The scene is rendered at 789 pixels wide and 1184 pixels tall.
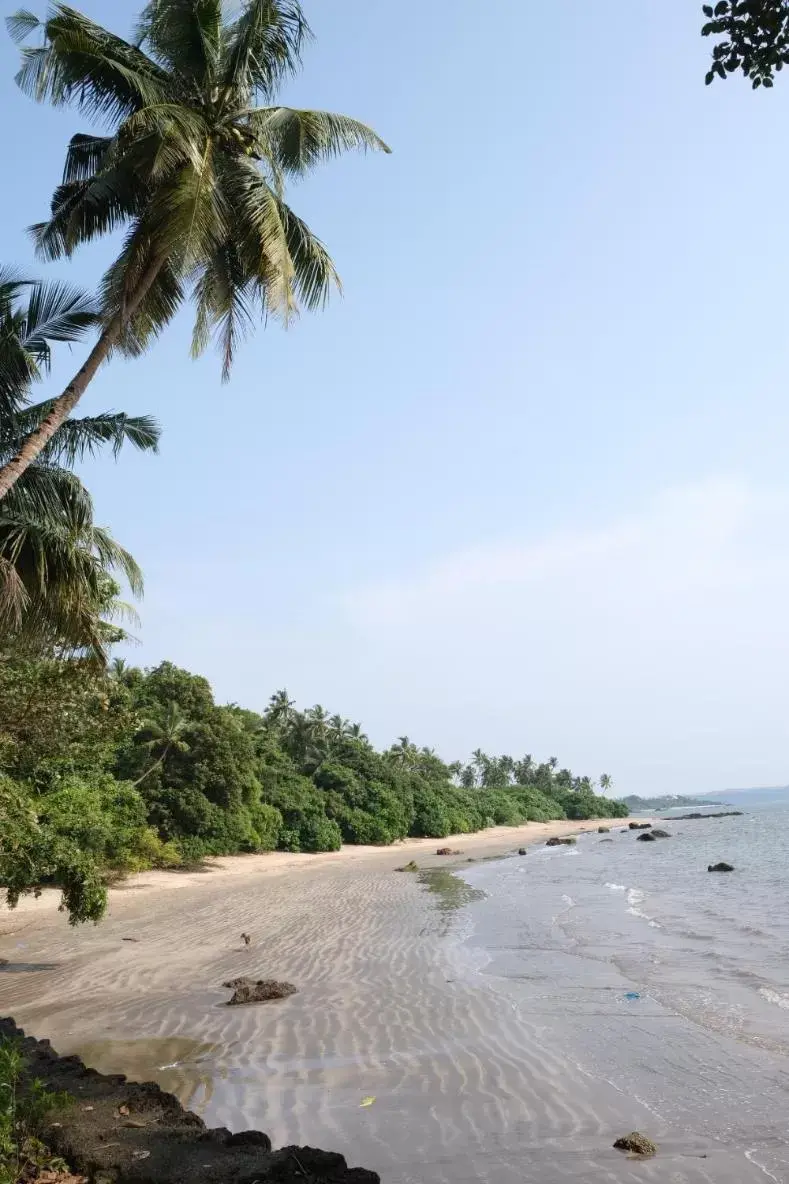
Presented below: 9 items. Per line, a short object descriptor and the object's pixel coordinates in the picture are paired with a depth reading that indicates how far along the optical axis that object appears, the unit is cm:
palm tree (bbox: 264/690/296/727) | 6494
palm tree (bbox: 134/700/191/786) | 3791
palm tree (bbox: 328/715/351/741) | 6688
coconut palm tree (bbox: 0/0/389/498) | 1041
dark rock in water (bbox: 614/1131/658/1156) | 663
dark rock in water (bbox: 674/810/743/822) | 14250
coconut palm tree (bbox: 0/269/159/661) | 1066
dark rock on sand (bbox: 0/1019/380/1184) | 511
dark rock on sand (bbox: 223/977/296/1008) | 1216
